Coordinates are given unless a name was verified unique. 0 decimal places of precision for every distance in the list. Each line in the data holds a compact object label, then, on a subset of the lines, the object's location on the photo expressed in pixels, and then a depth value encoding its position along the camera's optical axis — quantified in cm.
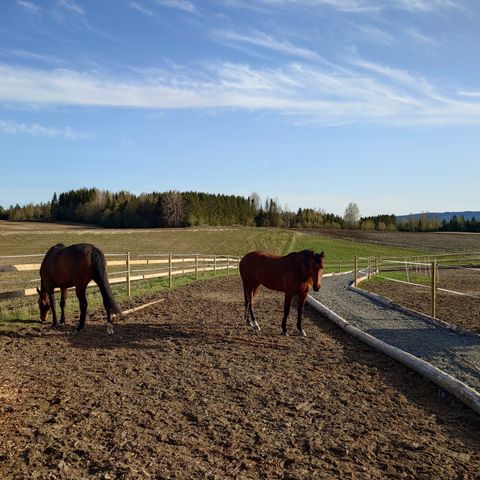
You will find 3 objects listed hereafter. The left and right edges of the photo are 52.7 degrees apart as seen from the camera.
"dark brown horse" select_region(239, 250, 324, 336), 830
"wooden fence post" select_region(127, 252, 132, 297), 1317
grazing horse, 835
